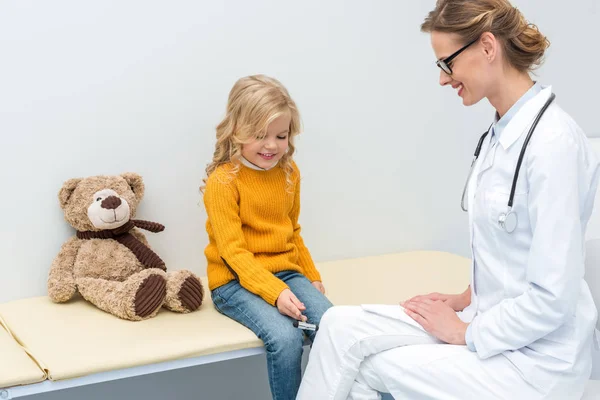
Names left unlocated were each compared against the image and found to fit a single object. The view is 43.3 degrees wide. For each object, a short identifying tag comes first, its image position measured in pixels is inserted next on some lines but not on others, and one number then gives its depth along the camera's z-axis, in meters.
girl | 1.91
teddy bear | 2.00
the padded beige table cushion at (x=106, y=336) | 1.73
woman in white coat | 1.44
